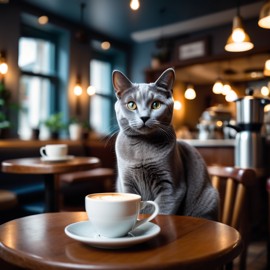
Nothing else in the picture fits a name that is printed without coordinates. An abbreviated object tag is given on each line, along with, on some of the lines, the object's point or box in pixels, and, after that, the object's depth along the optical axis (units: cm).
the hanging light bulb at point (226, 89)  542
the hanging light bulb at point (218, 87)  492
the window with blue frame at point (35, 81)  527
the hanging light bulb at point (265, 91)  504
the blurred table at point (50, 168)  207
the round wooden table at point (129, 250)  56
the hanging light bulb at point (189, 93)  525
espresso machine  272
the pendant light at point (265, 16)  249
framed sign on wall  596
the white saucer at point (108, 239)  62
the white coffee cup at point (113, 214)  65
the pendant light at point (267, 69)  390
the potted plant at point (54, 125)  485
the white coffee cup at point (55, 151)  229
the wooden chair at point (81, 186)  376
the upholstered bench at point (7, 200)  305
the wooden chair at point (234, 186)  148
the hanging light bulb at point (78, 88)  586
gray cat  117
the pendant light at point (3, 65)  432
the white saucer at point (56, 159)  227
